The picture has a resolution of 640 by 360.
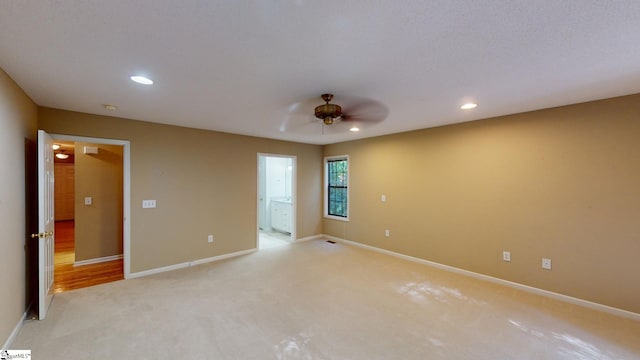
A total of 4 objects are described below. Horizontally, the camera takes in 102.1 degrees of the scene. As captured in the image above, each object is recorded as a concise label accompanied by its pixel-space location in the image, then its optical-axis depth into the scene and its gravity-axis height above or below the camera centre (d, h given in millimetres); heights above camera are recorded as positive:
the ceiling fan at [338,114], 2666 +875
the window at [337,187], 5984 -165
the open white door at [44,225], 2557 -441
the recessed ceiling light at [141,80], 2264 +916
